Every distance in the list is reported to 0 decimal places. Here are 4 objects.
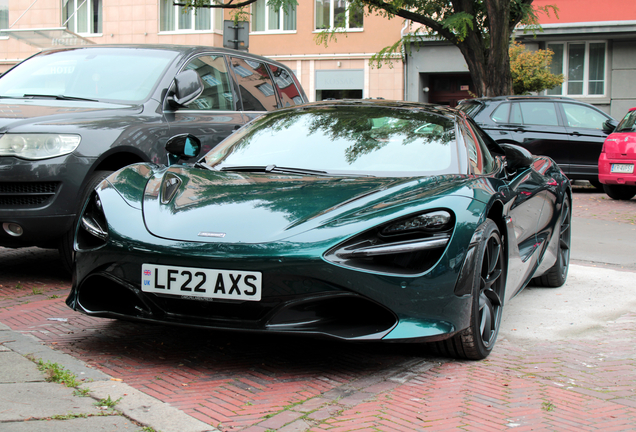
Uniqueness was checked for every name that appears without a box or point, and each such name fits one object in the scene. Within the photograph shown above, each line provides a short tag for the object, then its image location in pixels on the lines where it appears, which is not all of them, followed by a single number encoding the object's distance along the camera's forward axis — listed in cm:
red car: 1241
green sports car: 315
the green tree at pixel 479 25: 1631
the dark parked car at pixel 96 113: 495
